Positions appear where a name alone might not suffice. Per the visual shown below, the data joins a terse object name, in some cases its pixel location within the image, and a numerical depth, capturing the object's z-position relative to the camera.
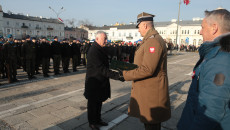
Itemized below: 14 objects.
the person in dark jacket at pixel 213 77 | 1.20
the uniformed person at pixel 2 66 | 7.72
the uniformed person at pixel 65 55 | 9.97
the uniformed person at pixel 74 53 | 10.53
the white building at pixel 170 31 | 70.68
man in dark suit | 3.02
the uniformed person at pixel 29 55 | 7.97
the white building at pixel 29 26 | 64.64
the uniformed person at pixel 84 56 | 12.62
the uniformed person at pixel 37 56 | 9.37
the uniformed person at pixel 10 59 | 7.22
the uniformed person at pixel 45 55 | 8.66
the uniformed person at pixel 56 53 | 9.34
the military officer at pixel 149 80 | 2.14
